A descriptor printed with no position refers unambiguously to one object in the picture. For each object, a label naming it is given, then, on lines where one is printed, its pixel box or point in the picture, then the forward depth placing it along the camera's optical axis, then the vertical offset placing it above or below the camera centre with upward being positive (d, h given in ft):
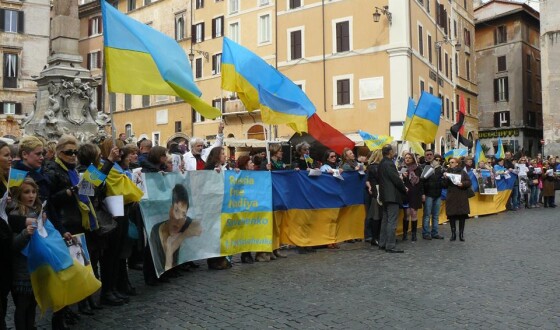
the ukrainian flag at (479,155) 59.13 +2.98
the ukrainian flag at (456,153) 69.23 +3.90
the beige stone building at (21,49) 143.23 +37.25
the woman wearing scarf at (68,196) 16.65 -0.36
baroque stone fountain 40.75 +7.19
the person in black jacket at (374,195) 32.94 -0.80
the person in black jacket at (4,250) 14.16 -1.74
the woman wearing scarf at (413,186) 36.04 -0.25
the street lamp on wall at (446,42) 115.65 +30.68
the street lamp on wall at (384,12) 97.10 +31.00
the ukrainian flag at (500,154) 66.01 +3.43
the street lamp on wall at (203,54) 131.44 +31.64
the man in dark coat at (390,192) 31.32 -0.57
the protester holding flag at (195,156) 28.71 +1.48
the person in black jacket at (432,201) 37.29 -1.31
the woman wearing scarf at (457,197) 35.73 -1.04
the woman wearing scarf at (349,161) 35.93 +1.43
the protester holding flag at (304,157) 33.94 +1.62
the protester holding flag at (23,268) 14.24 -2.25
